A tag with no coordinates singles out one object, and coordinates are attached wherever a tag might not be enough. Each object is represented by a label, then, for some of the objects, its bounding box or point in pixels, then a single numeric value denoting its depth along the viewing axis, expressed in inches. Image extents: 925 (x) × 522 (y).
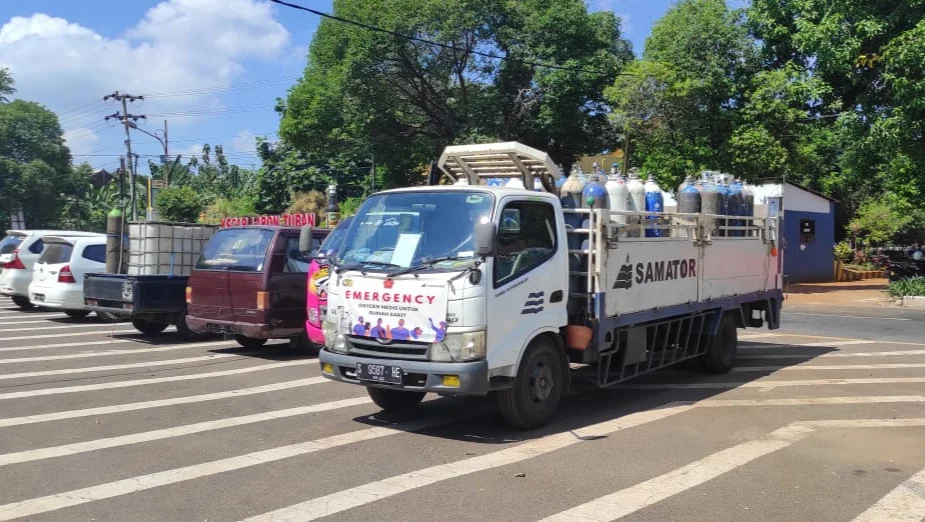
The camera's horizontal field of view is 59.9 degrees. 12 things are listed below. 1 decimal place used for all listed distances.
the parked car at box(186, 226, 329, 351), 436.1
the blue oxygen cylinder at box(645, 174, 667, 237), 366.9
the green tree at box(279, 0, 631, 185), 1021.8
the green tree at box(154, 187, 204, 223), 1768.0
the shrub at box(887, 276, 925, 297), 859.4
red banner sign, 975.0
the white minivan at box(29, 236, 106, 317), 594.2
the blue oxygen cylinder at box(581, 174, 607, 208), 316.8
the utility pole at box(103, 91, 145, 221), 1835.6
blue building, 1143.6
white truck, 267.6
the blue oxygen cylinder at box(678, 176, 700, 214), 394.9
